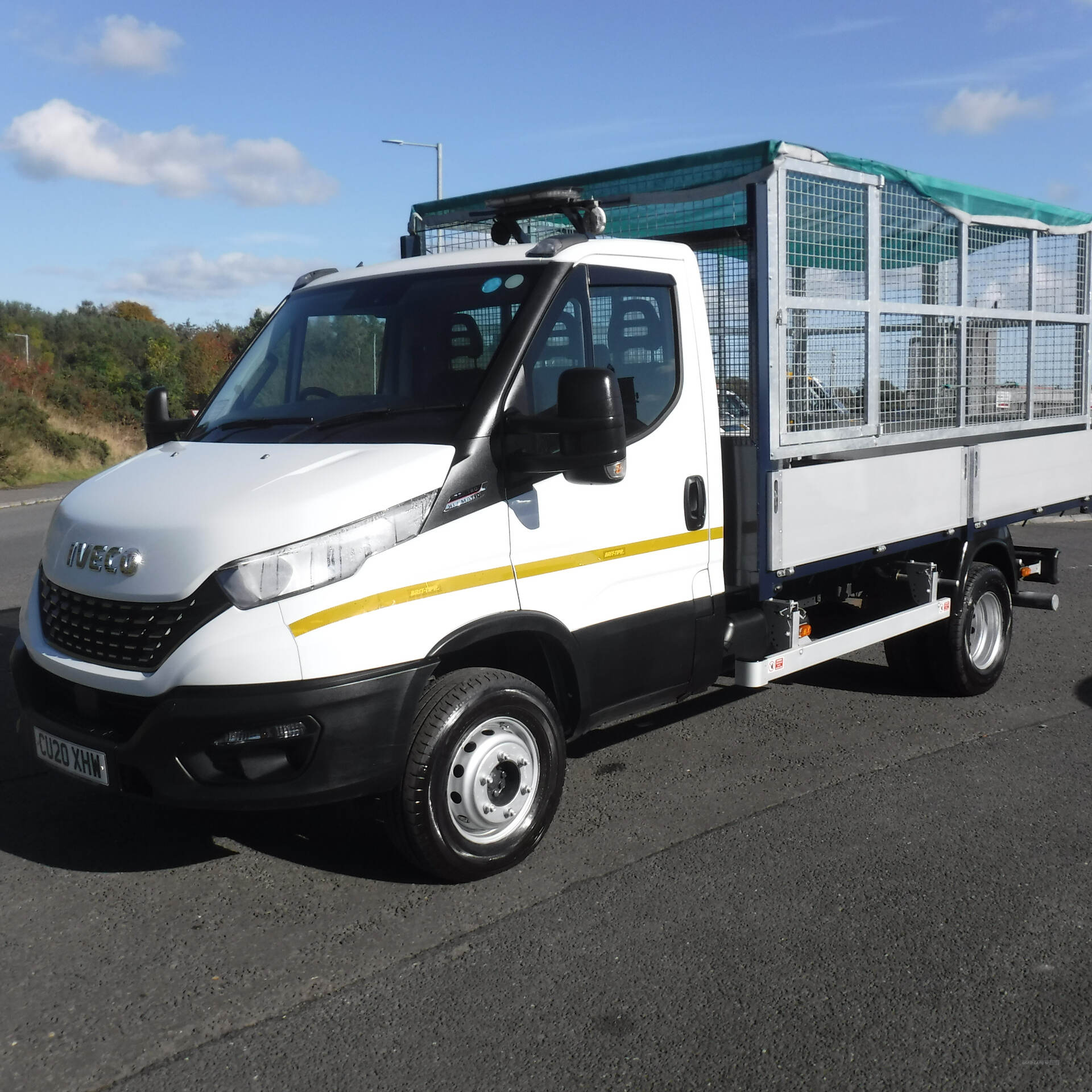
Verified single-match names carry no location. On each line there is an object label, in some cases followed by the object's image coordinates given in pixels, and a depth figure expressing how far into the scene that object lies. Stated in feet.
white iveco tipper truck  12.64
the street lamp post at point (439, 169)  91.30
